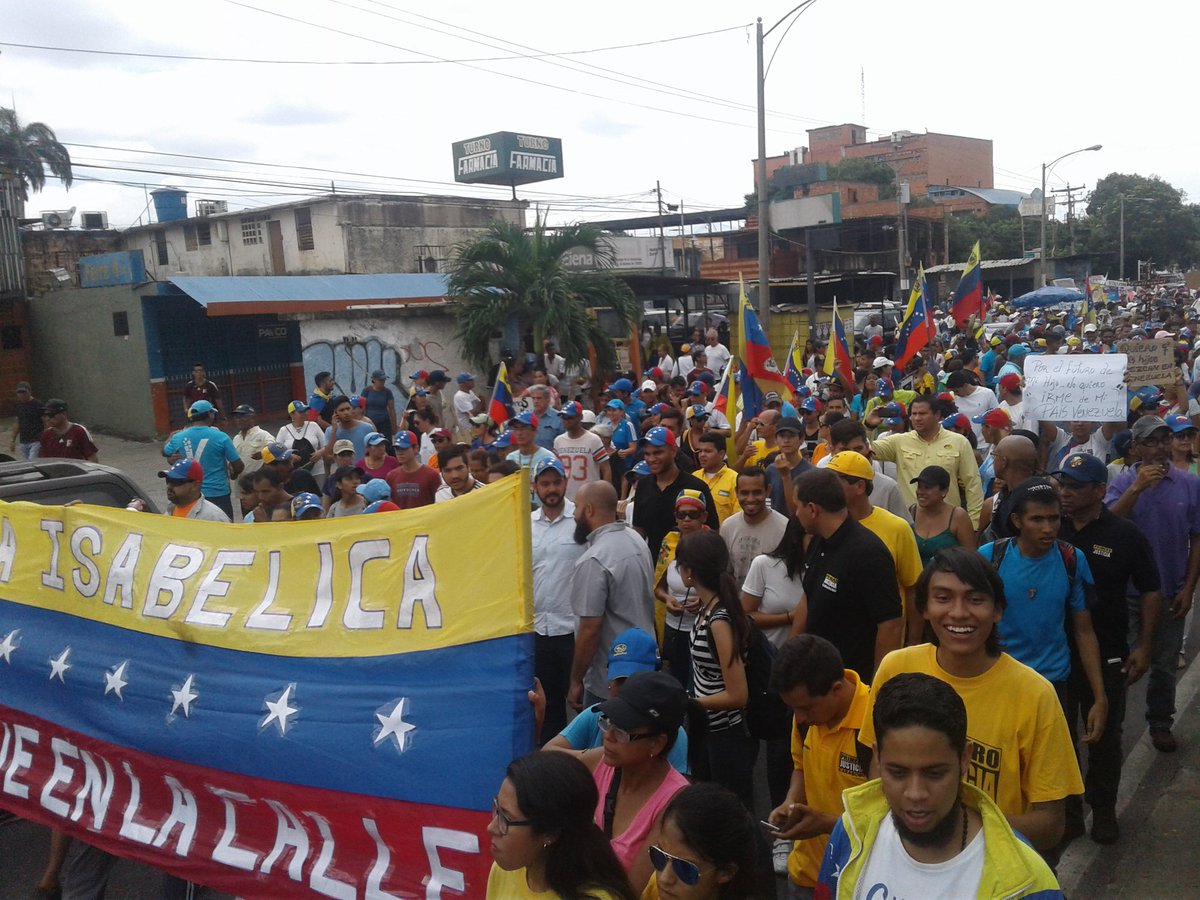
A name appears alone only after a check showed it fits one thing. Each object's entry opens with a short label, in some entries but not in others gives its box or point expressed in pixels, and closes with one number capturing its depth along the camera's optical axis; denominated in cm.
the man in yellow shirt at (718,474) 686
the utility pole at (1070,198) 7975
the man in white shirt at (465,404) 1338
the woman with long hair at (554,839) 261
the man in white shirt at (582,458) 870
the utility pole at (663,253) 4022
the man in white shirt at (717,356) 1873
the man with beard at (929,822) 223
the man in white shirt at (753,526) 554
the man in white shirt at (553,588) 541
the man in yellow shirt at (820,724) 328
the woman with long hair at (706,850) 249
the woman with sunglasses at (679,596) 507
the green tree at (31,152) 4016
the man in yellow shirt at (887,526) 489
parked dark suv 566
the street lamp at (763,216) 1895
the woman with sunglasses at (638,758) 305
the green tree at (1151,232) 7206
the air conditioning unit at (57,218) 3547
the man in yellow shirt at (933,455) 698
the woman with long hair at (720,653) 424
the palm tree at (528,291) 1834
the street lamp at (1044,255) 4338
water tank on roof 4094
